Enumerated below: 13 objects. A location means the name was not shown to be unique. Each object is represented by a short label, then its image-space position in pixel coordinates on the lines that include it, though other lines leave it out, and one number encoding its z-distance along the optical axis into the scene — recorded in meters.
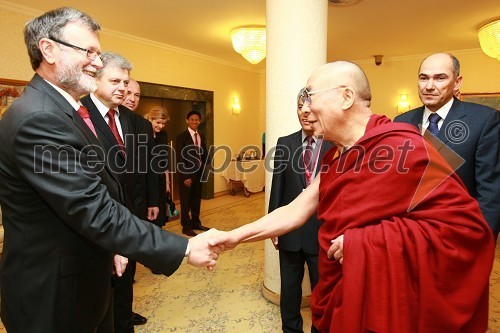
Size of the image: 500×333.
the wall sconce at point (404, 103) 7.16
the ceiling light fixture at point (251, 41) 4.82
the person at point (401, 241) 1.05
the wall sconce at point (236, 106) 7.69
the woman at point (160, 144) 3.36
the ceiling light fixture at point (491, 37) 4.54
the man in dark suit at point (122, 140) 2.09
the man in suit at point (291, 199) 2.09
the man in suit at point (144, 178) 2.57
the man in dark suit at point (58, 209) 1.09
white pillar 2.49
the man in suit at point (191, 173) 4.83
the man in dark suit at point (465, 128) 1.77
